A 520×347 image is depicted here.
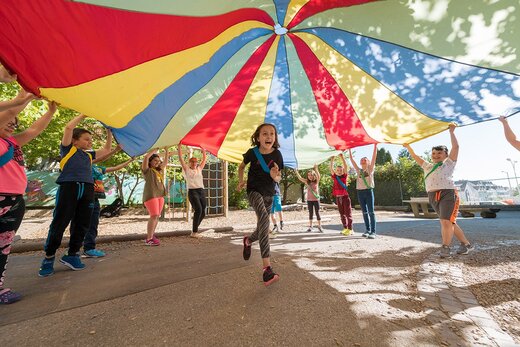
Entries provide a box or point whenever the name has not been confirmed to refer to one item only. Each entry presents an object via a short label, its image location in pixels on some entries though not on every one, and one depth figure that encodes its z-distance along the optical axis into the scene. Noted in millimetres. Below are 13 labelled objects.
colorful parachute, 2232
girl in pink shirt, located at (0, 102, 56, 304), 2230
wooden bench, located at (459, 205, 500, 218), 9547
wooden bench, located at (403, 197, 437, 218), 10430
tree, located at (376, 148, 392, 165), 39781
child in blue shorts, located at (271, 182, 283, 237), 6572
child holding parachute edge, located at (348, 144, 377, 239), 5617
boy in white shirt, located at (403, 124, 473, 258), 3781
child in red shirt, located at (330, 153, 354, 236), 6215
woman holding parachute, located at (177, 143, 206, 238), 5766
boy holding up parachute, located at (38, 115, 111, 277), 2971
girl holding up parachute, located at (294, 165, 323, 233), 6785
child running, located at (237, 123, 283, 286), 2650
